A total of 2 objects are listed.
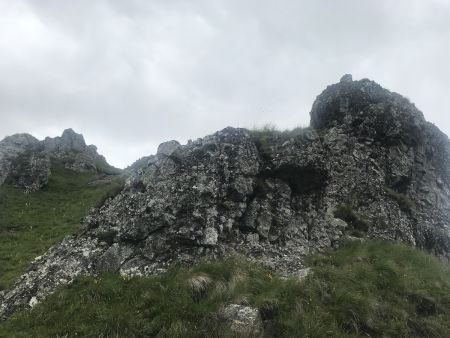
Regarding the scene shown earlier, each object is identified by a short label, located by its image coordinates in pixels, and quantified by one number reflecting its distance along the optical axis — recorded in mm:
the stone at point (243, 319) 12984
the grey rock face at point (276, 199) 17906
